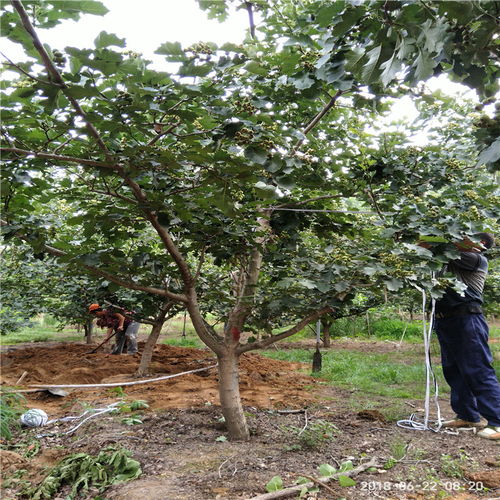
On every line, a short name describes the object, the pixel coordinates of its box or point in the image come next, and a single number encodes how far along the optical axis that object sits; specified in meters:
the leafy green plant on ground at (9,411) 3.03
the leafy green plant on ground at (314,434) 2.82
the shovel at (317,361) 6.79
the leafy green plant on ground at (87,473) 2.29
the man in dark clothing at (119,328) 6.86
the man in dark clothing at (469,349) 3.23
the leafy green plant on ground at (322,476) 2.08
